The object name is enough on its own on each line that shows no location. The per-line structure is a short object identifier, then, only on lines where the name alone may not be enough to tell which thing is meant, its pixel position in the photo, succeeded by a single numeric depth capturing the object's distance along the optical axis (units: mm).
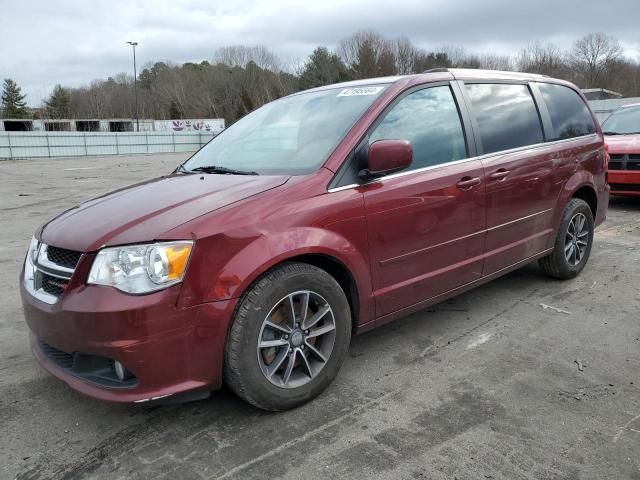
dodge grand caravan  2443
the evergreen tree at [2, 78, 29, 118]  91500
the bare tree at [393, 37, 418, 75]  69500
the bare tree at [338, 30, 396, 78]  65188
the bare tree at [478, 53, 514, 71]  69188
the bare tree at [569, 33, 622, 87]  70188
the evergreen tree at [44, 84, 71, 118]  96688
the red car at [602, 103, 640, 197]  8344
